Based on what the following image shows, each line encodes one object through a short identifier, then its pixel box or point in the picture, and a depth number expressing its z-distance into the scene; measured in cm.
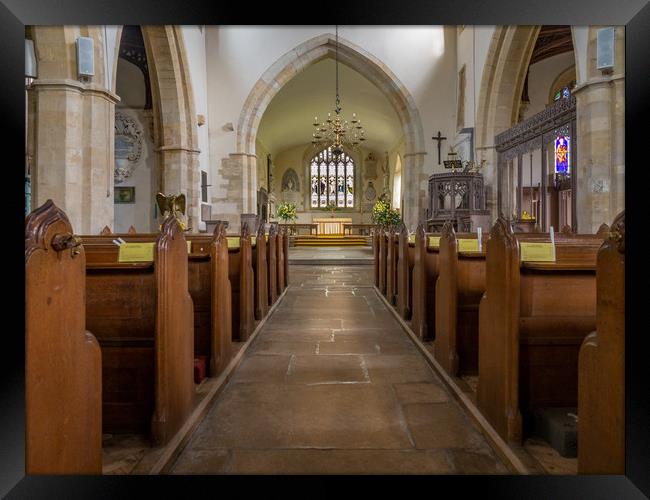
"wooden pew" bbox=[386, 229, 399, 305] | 538
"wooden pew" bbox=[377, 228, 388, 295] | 638
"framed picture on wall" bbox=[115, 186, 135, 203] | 1084
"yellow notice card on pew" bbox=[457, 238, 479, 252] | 295
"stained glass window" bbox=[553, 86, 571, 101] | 1108
